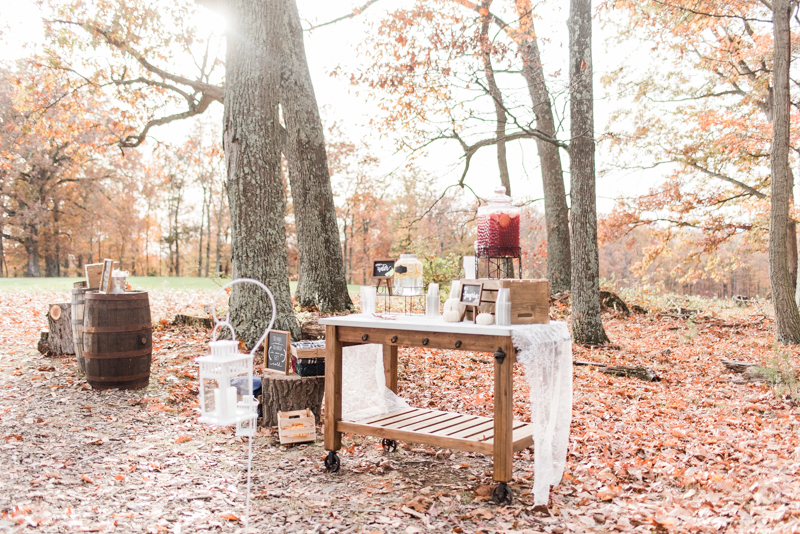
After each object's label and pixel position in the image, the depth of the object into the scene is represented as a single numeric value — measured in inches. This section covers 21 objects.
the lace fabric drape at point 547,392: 128.6
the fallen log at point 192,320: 337.7
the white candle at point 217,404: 107.2
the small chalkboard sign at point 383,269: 159.5
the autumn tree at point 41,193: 976.3
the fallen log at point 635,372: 264.5
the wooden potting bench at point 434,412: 131.0
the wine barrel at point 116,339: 216.2
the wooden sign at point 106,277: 219.3
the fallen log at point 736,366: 279.0
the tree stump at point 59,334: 280.5
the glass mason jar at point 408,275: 154.7
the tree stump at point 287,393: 184.7
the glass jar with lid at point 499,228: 144.2
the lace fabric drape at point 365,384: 172.7
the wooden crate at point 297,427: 175.3
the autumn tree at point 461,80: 400.2
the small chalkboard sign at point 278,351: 181.9
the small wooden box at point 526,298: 134.3
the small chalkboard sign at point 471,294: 139.7
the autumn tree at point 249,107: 257.6
